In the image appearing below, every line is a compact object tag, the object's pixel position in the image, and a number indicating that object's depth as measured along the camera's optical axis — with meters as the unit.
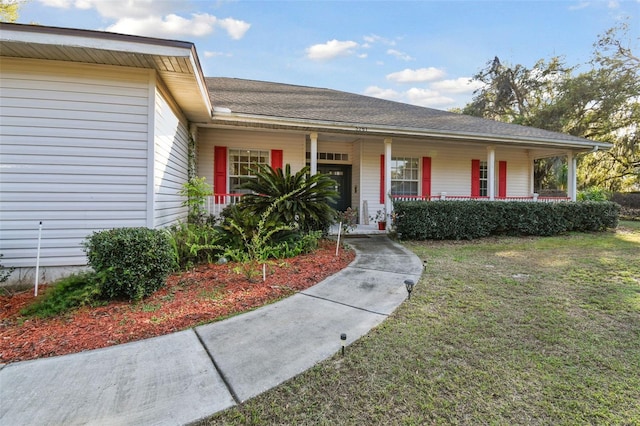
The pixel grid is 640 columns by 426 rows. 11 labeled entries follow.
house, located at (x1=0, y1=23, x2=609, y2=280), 4.07
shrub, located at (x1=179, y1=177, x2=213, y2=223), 6.19
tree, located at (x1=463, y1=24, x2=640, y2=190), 17.30
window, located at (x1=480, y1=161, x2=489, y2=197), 11.29
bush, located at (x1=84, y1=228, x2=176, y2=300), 3.35
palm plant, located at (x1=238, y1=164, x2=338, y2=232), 5.70
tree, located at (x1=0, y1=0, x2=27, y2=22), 13.91
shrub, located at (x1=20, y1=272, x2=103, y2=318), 3.22
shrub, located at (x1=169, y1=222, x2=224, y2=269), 4.80
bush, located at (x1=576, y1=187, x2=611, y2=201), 12.23
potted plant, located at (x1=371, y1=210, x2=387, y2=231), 8.76
